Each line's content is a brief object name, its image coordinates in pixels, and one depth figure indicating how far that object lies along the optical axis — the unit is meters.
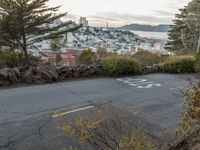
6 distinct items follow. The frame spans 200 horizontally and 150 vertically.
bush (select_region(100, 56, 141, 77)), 14.98
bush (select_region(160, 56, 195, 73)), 17.58
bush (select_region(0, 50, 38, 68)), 14.15
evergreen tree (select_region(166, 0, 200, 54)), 33.22
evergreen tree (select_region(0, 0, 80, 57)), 21.09
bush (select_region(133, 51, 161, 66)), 19.27
